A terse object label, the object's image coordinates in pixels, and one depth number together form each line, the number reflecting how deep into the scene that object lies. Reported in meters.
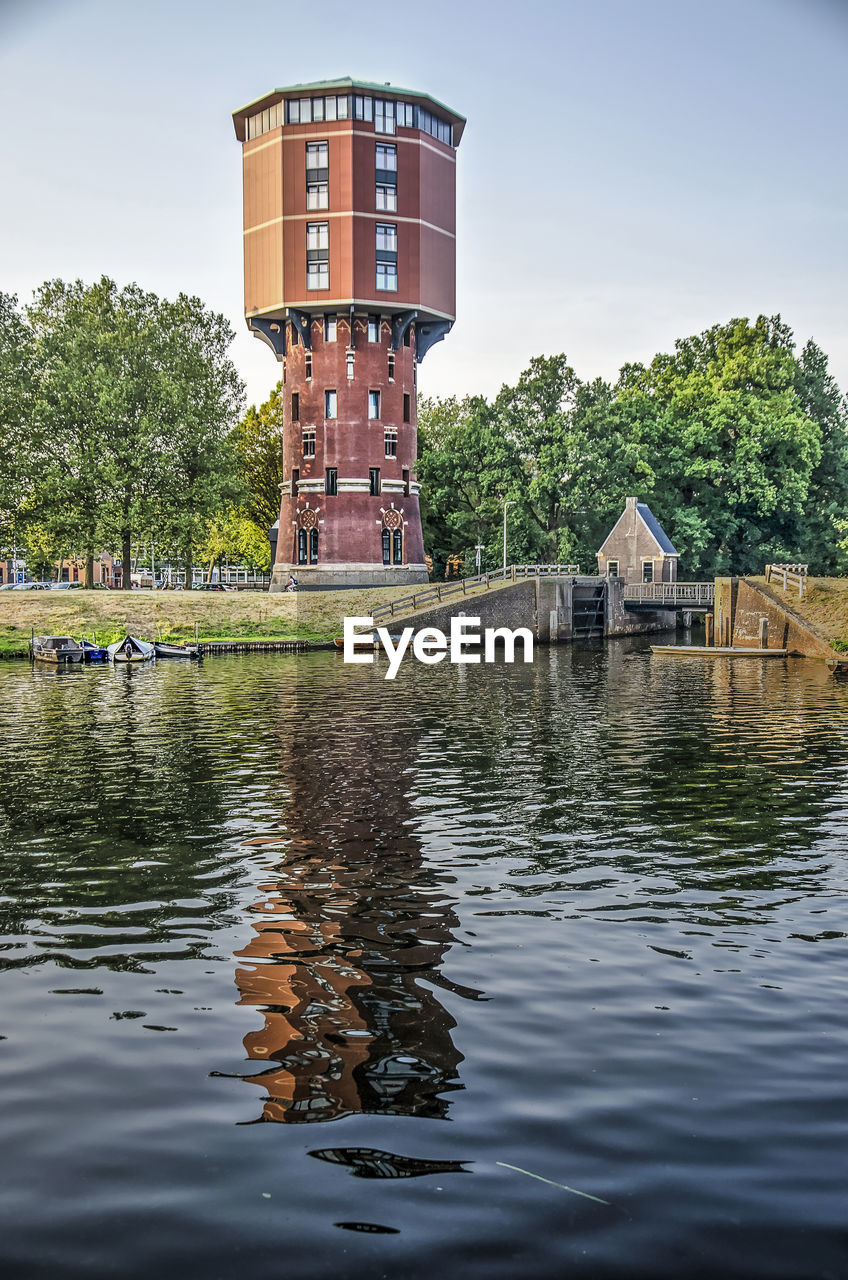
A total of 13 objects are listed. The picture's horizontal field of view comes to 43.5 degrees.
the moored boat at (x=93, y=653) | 55.06
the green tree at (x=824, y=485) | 88.94
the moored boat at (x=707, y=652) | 54.53
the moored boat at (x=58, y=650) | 54.41
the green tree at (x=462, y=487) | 86.19
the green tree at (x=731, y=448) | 84.19
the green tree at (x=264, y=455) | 98.81
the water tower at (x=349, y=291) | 74.31
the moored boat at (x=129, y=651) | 54.81
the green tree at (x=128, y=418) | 70.94
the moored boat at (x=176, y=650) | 56.41
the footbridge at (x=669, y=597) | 78.44
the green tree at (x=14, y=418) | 69.81
